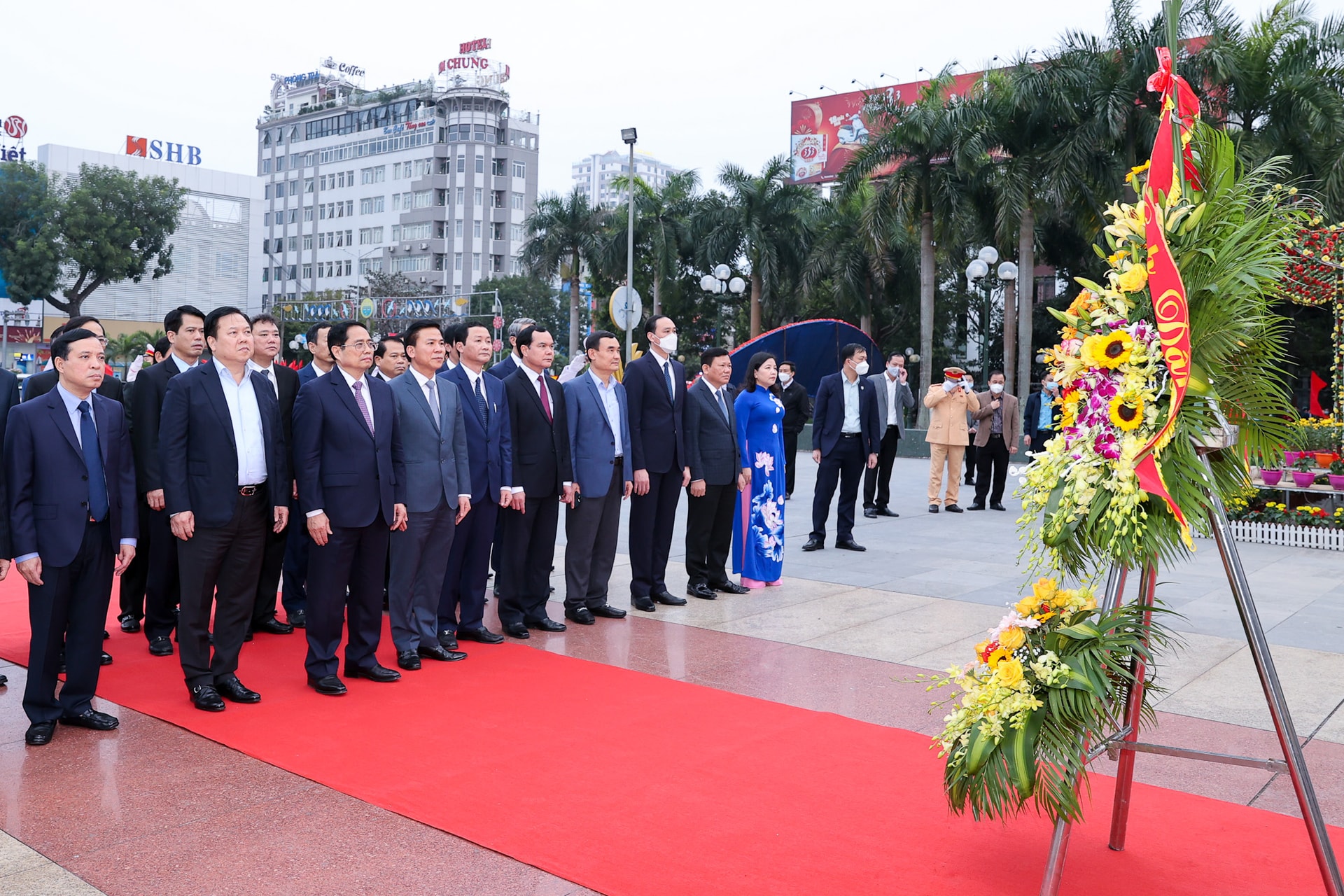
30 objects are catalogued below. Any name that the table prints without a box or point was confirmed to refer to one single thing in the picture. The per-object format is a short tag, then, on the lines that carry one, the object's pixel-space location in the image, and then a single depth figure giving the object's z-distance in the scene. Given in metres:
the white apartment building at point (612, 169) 185.62
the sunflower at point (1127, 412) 2.91
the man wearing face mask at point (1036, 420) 12.77
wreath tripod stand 2.83
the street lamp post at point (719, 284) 29.38
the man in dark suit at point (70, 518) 4.39
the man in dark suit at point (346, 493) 5.08
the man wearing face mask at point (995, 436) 12.66
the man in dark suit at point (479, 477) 6.08
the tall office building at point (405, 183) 72.94
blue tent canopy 22.83
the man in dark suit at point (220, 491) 4.74
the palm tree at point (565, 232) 39.84
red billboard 50.75
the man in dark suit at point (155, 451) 5.62
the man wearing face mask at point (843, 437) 9.79
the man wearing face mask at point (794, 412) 12.84
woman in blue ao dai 7.82
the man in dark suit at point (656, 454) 7.08
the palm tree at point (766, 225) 34.50
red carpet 3.25
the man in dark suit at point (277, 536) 6.27
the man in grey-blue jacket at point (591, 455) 6.66
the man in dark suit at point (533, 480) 6.36
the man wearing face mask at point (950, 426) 12.41
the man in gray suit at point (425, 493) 5.50
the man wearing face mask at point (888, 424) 11.87
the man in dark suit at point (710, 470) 7.40
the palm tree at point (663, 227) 37.38
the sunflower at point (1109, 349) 2.95
